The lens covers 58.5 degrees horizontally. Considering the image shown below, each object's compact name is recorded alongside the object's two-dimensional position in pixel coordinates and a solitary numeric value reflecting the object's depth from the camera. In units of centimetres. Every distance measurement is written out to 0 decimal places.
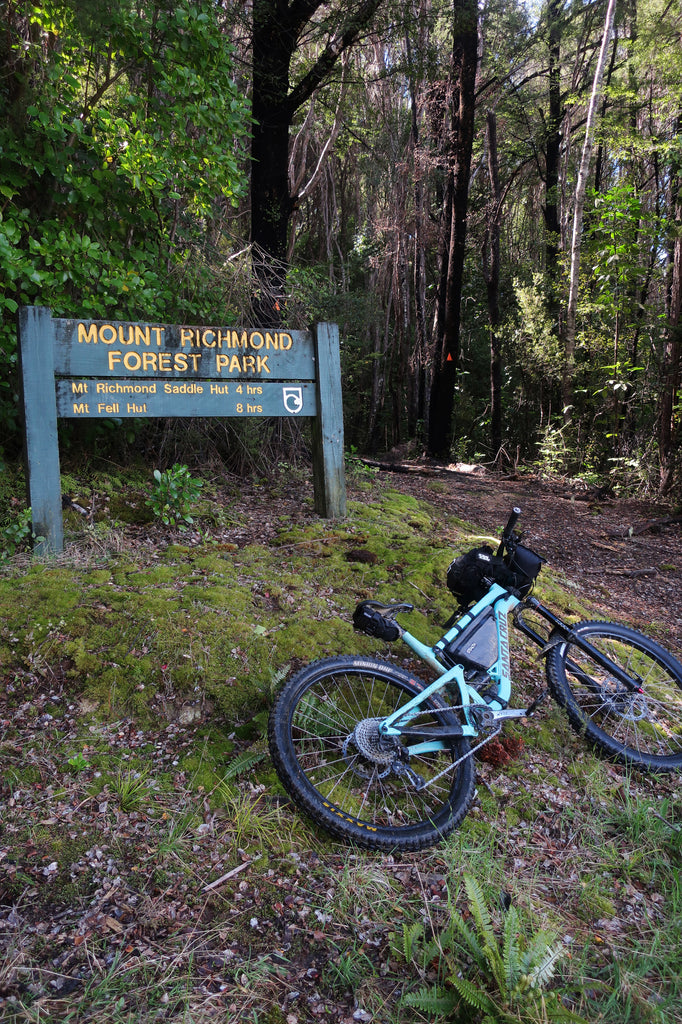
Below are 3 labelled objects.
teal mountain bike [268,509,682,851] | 250
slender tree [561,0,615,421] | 974
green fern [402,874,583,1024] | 180
